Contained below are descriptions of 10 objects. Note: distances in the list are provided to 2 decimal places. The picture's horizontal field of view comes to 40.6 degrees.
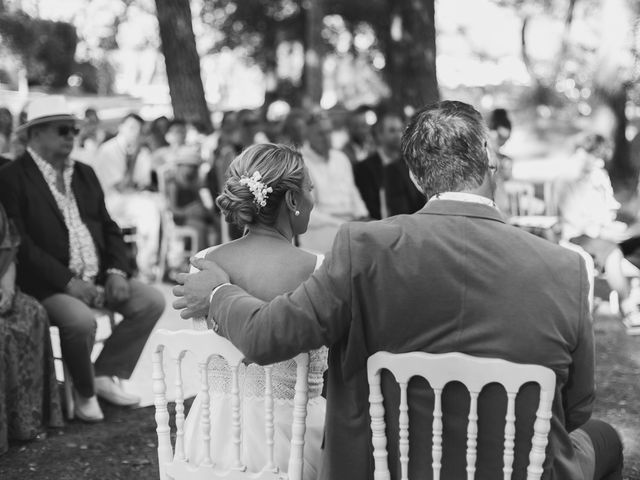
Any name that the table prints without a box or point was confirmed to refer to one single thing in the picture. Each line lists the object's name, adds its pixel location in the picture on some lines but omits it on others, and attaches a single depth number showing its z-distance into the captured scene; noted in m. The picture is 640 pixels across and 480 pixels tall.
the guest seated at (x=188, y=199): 8.93
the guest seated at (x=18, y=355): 4.22
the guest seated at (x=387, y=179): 6.79
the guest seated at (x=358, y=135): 9.47
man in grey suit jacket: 2.04
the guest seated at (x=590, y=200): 7.31
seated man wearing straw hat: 4.57
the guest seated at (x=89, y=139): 9.02
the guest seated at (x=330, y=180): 6.75
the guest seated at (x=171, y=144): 9.59
